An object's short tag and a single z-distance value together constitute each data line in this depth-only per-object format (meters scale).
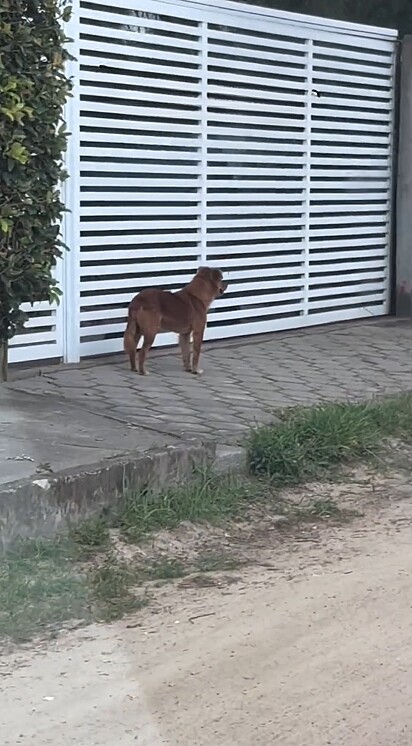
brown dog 8.37
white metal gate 8.98
